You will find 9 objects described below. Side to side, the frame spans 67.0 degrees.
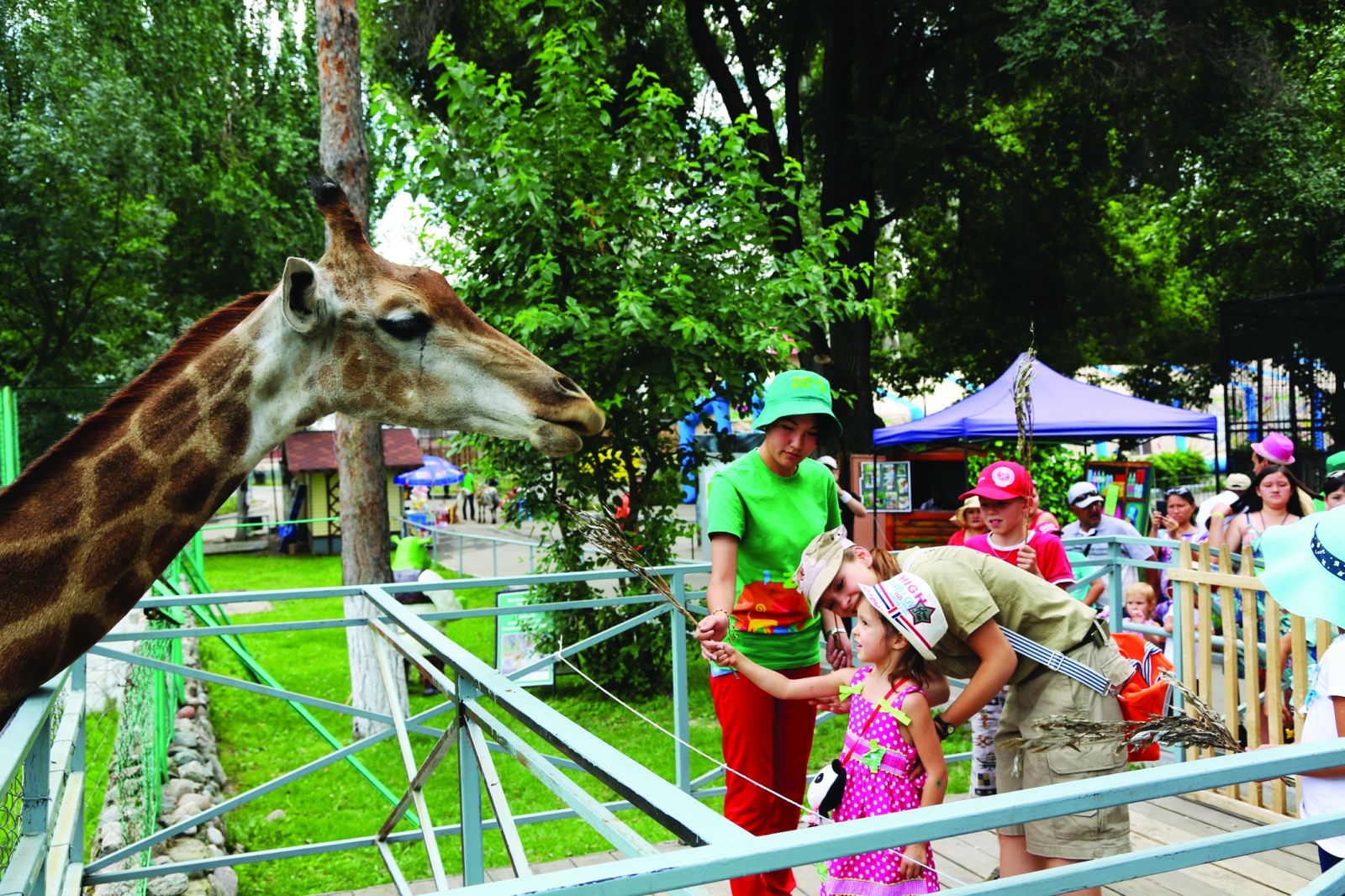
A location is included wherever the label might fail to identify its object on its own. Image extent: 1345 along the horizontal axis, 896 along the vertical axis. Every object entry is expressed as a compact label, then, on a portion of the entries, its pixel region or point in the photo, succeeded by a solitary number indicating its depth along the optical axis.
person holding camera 8.11
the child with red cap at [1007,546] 4.09
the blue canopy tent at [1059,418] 11.15
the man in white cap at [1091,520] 7.77
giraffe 2.25
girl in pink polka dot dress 2.68
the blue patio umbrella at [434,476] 25.66
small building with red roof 22.38
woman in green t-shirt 3.47
